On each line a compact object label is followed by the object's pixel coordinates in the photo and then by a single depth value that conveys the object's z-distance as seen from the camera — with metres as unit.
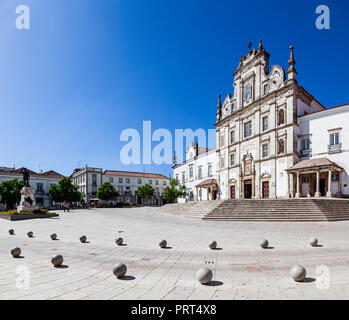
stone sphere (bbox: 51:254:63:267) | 5.78
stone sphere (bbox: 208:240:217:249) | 7.82
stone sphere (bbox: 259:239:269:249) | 7.85
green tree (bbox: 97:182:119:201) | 56.69
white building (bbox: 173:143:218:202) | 42.41
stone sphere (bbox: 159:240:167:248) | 8.19
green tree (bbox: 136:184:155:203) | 59.06
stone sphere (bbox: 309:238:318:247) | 7.99
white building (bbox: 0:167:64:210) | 56.66
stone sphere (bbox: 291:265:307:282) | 4.59
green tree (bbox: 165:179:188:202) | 47.66
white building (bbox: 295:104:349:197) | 24.98
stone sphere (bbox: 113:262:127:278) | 4.90
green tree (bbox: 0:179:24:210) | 44.09
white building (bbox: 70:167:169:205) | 64.62
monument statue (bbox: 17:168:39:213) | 26.54
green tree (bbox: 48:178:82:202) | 50.97
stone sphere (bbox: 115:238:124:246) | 8.70
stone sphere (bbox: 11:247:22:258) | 6.84
